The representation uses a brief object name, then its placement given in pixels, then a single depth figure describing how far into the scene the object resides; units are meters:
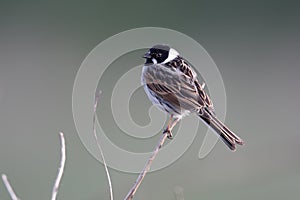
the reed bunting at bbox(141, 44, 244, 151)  8.08
